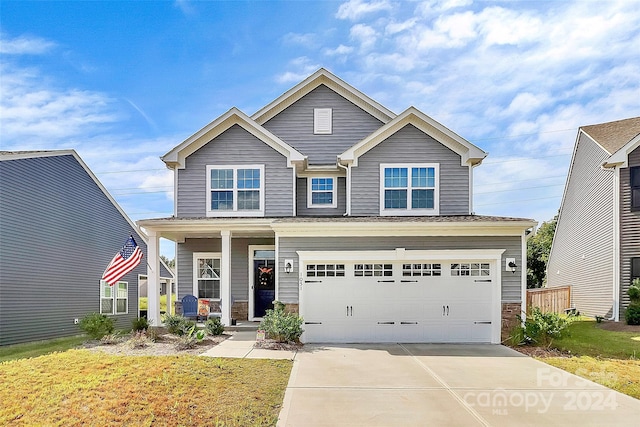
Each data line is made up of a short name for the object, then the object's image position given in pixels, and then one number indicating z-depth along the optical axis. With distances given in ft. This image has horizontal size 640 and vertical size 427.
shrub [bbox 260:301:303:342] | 35.22
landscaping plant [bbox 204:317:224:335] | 38.27
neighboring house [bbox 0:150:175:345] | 43.52
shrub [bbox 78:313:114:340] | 37.09
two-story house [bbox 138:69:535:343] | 38.22
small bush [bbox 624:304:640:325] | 48.96
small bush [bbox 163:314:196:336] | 36.55
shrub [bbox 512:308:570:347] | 34.83
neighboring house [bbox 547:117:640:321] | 53.88
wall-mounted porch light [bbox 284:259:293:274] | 38.52
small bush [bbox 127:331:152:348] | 32.86
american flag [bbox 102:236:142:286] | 38.96
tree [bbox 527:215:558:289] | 103.30
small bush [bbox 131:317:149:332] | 38.06
